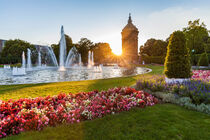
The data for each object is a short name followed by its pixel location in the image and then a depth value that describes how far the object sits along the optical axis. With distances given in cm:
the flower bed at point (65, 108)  341
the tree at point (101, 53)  6531
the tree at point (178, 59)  791
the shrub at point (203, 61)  2441
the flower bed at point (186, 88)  507
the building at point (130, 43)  5028
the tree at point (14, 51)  5403
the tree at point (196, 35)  3284
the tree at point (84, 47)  5878
